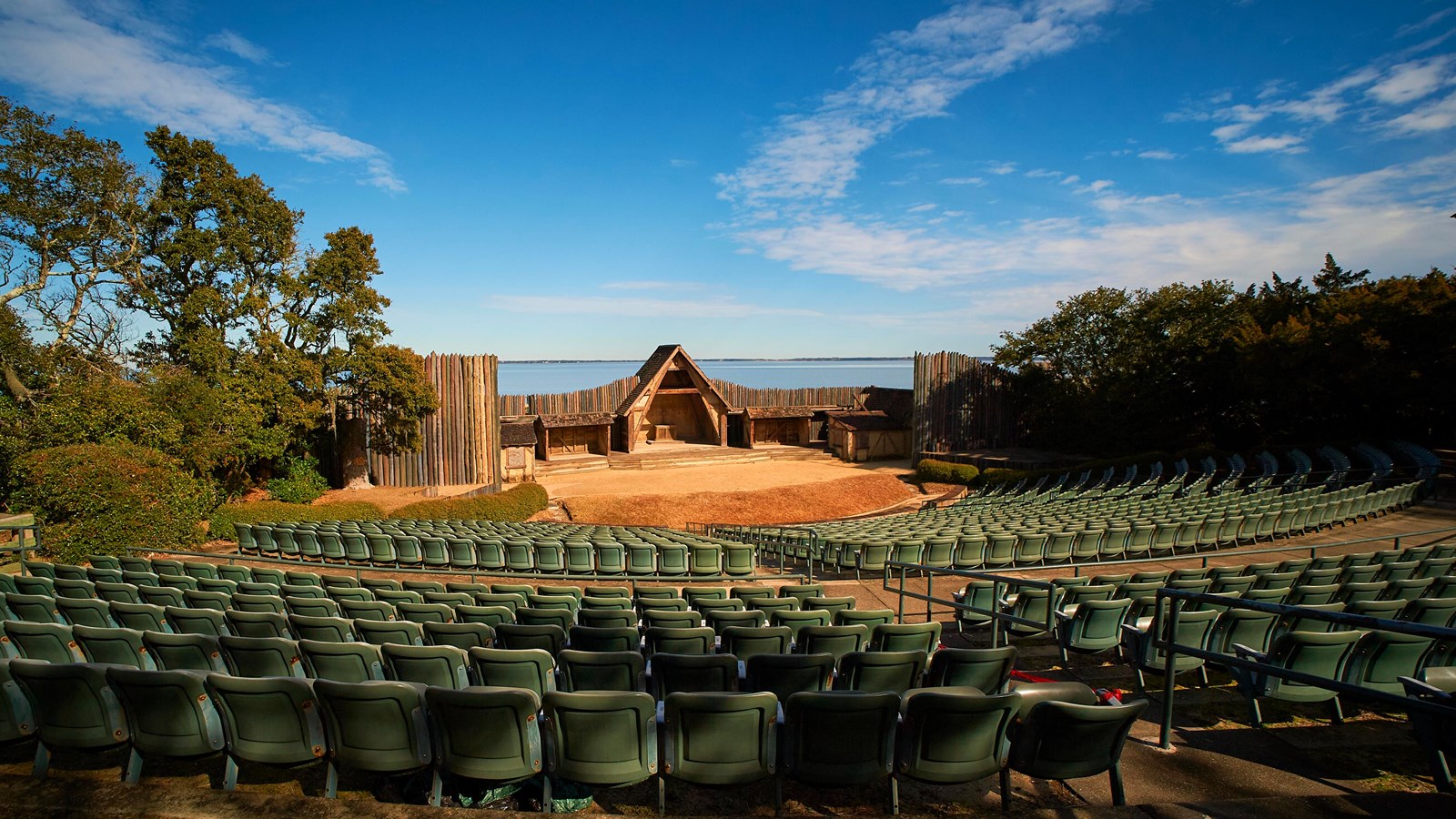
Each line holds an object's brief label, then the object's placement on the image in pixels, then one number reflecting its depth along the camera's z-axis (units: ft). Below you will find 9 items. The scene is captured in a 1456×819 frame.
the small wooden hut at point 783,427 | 138.21
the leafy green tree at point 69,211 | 66.85
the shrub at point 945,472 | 99.96
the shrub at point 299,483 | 81.56
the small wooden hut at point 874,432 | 123.44
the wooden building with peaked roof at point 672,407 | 122.42
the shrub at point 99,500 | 41.81
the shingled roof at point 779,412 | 136.23
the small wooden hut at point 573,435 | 116.67
